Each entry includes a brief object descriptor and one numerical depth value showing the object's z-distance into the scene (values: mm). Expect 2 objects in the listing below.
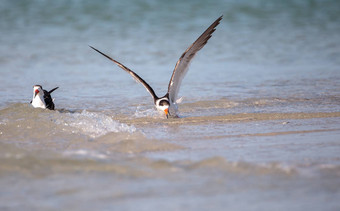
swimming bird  15351
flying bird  15106
